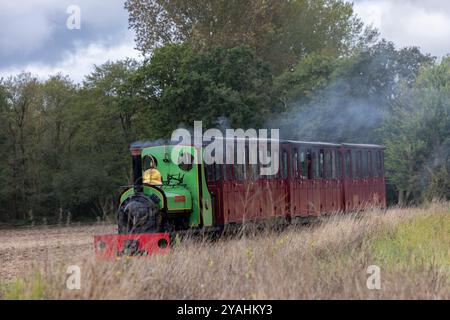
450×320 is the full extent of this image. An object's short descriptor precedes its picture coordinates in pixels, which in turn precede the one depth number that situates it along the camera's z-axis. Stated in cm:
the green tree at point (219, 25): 4319
